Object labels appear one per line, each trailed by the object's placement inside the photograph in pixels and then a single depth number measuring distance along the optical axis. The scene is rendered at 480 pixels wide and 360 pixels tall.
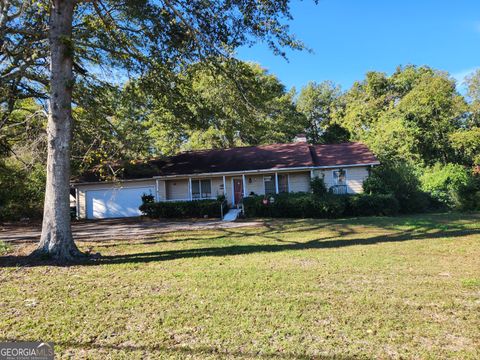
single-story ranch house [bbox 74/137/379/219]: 21.66
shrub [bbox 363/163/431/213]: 18.80
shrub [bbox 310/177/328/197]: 20.44
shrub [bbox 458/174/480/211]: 18.83
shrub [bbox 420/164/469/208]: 19.72
